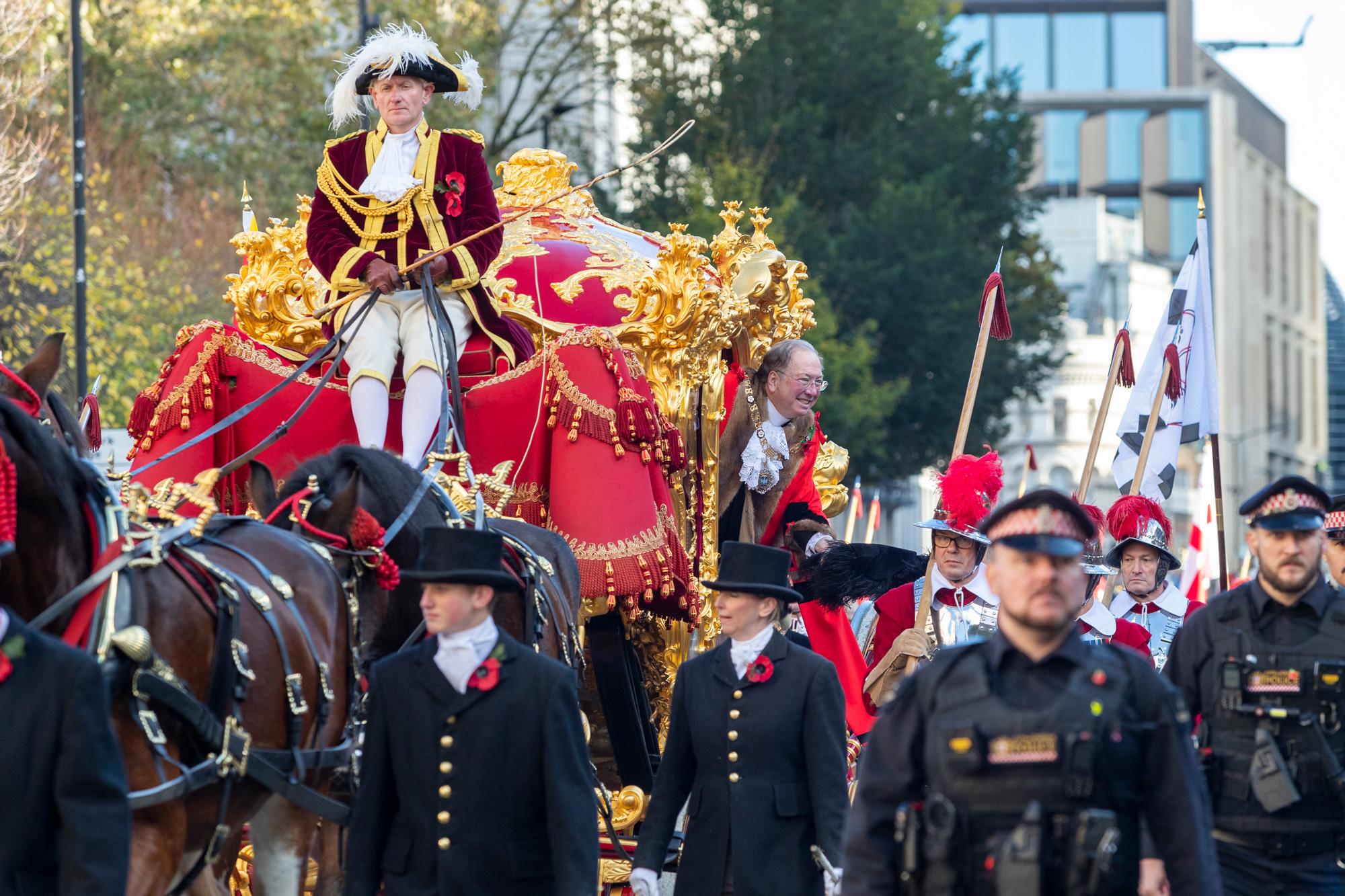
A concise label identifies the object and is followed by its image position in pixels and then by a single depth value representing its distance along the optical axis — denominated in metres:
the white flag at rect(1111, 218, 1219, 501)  19.61
